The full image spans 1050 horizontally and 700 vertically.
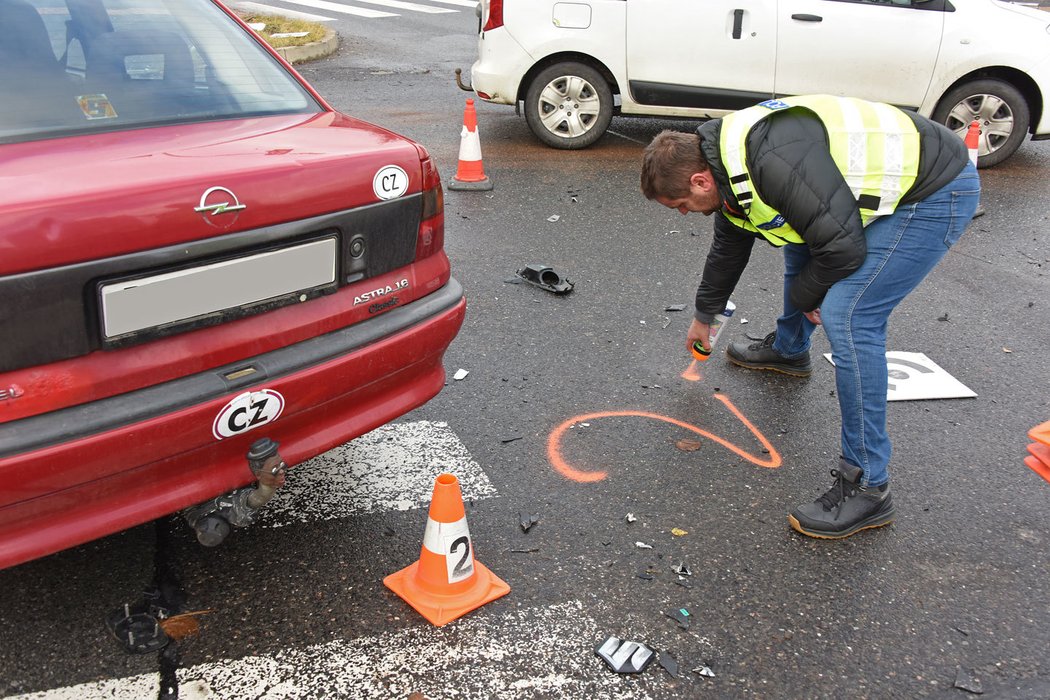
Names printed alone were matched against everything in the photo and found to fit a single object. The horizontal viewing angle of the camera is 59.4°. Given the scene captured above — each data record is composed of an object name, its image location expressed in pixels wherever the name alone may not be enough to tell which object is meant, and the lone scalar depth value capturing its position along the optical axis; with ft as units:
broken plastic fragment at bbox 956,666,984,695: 8.54
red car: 7.19
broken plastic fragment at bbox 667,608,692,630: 9.20
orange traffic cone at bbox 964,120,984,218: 24.26
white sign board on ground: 14.03
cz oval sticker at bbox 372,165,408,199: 9.21
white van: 24.56
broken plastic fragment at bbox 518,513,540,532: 10.59
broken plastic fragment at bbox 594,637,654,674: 8.61
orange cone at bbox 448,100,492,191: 22.57
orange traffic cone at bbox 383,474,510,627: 9.11
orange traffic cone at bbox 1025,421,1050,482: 8.47
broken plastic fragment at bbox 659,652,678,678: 8.61
